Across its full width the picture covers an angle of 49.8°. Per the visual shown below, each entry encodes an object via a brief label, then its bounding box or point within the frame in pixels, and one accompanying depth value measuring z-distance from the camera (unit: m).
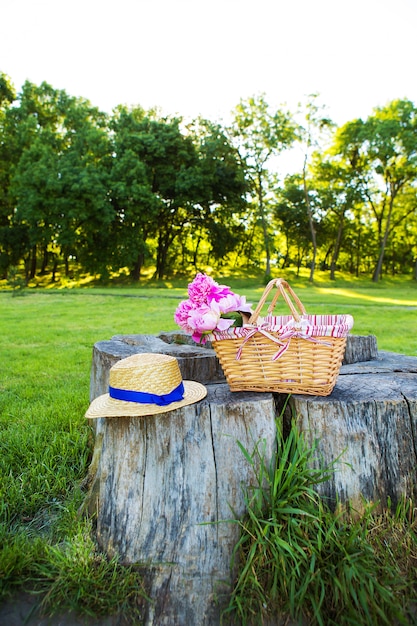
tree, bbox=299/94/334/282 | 27.45
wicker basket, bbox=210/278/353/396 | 2.13
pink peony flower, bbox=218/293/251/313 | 2.29
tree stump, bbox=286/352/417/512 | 2.22
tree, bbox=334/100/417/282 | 27.67
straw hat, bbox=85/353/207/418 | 2.21
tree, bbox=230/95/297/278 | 27.30
